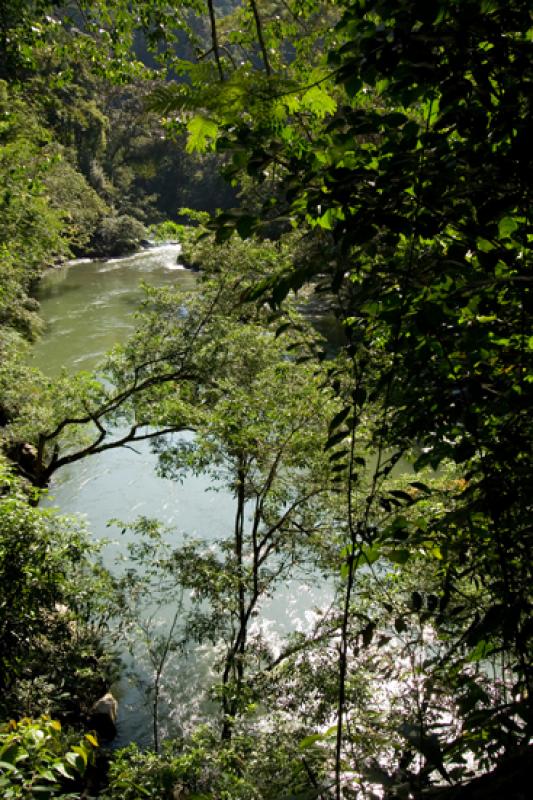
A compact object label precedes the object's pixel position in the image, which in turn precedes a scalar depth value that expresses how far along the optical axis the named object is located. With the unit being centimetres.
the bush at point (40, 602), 343
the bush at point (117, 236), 3488
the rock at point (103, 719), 625
